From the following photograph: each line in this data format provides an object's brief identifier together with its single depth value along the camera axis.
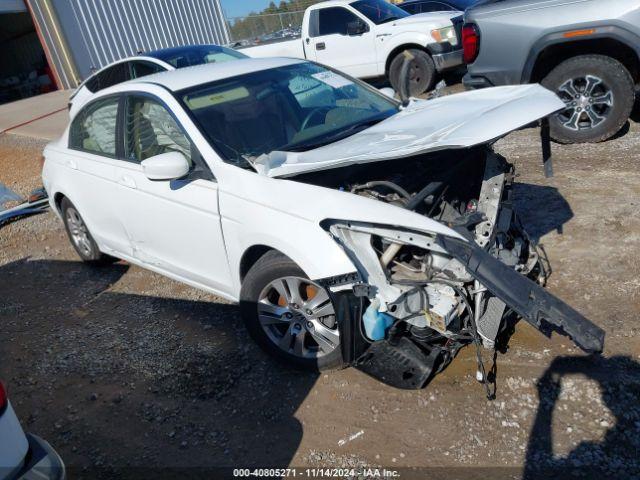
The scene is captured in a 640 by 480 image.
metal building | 16.86
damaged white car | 2.81
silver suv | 5.55
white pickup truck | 9.54
